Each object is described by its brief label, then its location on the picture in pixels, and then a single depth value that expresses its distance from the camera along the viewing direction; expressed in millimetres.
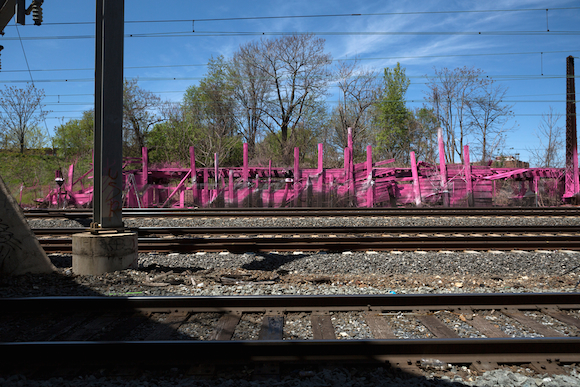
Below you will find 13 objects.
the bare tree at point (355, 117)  37781
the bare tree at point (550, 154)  27531
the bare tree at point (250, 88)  40062
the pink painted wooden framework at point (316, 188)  18891
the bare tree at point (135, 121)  36531
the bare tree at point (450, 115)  33656
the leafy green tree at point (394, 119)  47875
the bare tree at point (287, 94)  38688
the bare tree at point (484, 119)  32188
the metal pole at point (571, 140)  20484
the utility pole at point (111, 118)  6289
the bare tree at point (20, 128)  34219
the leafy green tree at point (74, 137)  36812
